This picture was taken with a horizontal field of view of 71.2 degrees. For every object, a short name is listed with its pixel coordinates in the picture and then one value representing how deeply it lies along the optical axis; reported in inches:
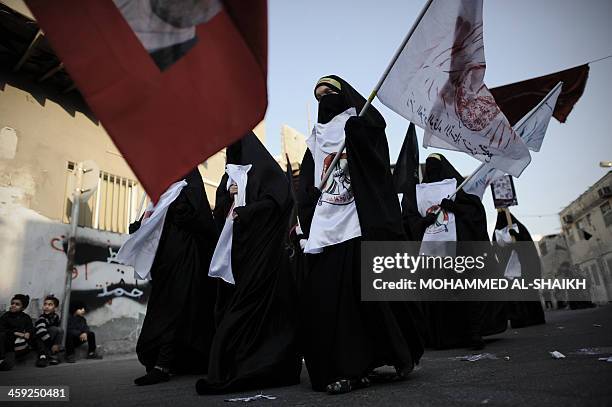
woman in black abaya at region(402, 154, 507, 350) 194.2
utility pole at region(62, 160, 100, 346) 303.6
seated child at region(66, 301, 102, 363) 293.3
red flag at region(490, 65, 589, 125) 212.5
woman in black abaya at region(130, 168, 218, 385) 141.6
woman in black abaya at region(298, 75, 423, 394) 100.8
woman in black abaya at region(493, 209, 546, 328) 312.0
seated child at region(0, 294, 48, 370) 252.2
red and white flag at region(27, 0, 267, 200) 65.0
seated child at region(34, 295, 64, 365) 270.7
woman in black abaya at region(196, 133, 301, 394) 113.0
